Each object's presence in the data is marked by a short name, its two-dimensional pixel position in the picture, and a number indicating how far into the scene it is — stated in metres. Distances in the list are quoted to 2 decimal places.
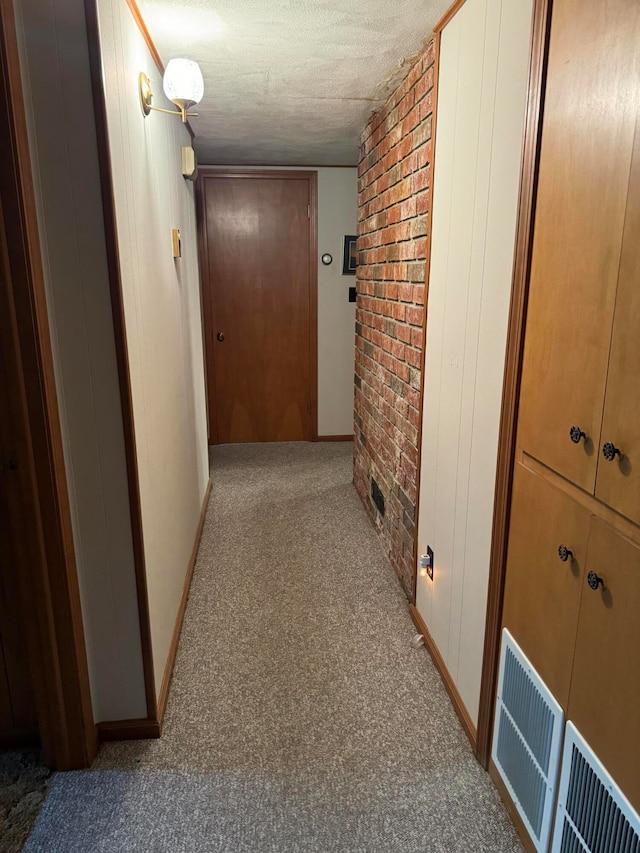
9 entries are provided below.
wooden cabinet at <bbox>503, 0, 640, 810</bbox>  0.96
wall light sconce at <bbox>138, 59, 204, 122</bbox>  2.00
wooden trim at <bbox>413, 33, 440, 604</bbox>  1.98
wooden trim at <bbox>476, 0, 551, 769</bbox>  1.23
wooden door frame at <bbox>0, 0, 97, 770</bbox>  1.26
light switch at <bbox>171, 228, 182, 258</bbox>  2.52
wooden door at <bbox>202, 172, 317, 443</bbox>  4.50
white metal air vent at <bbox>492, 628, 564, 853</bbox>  1.25
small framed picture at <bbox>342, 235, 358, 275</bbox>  4.62
